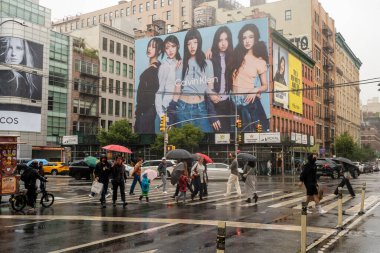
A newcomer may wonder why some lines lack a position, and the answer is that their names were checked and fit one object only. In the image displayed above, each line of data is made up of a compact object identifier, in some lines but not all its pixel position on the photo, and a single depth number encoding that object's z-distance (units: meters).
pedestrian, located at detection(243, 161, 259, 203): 16.72
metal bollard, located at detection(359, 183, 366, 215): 13.45
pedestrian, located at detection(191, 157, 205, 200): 17.95
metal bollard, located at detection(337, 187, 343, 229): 10.66
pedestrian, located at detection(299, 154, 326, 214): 13.48
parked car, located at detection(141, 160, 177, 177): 37.53
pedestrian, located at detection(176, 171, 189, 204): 16.75
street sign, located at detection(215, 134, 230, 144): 54.98
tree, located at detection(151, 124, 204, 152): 54.50
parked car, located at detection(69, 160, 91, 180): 36.03
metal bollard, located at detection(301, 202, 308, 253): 7.32
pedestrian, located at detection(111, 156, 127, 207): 15.59
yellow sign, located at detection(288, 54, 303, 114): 68.69
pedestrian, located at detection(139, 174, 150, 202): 17.06
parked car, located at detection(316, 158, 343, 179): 37.03
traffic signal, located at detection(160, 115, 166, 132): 34.31
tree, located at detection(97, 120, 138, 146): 59.38
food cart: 15.33
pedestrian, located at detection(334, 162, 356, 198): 17.67
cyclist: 14.68
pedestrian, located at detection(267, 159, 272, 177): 50.71
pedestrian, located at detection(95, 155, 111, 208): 16.05
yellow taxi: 47.16
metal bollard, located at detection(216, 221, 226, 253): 4.75
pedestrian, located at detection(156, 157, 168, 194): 21.79
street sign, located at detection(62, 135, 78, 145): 62.11
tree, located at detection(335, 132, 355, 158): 82.94
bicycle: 14.31
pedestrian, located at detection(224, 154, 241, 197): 18.35
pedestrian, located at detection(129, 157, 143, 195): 18.82
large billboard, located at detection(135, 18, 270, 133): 61.41
